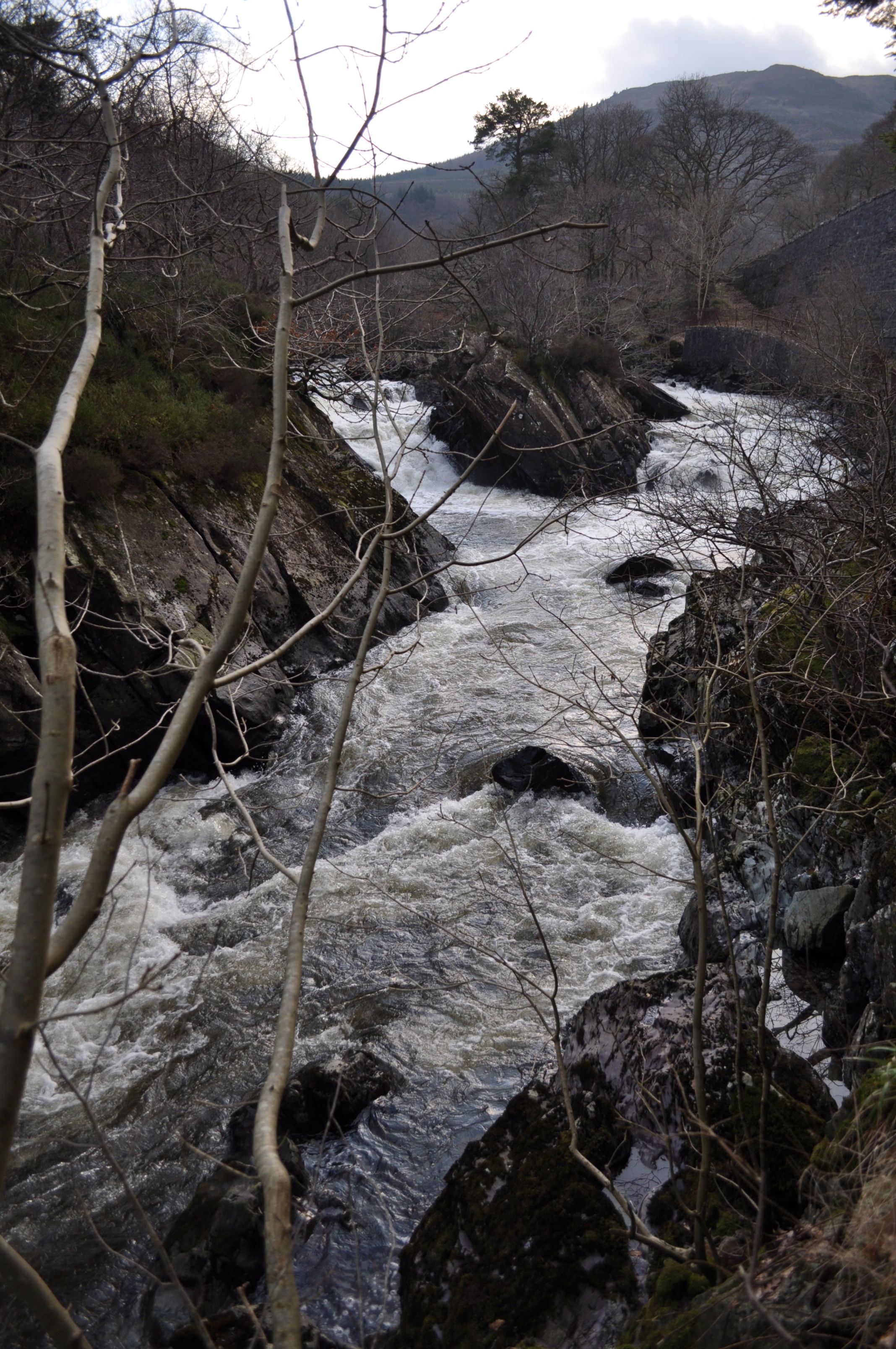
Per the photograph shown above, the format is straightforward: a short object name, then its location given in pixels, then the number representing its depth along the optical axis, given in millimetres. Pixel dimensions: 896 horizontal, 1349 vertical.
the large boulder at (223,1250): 3250
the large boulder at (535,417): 16734
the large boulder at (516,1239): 2842
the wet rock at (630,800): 7082
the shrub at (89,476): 7664
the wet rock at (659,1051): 3143
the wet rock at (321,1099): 4250
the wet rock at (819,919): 4332
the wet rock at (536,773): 7398
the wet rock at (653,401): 20391
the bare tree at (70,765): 1170
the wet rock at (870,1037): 2904
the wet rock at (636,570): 11266
